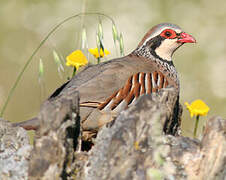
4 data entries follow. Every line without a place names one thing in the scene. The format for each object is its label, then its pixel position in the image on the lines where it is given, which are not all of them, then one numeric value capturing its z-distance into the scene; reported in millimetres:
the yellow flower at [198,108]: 7682
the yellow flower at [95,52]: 9035
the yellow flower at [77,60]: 8187
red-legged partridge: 8133
